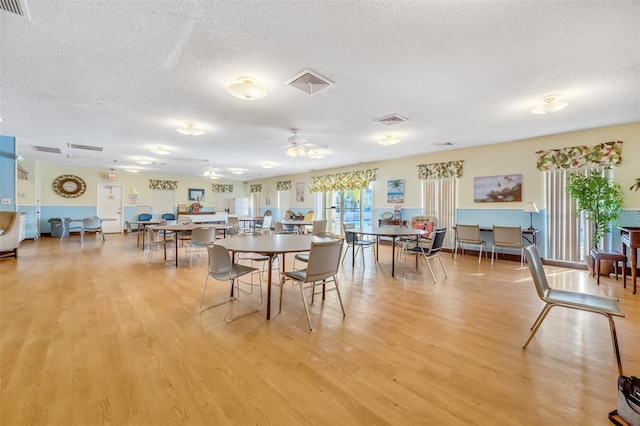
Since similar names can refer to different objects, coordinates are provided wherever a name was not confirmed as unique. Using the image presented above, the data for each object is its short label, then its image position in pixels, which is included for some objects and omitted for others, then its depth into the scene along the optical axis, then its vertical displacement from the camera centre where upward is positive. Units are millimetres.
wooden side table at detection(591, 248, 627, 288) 3986 -684
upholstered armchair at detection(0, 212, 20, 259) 5315 -320
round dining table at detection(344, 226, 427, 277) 4307 -321
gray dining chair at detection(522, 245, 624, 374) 1905 -669
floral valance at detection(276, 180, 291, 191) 11758 +1191
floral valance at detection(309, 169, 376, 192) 8727 +1086
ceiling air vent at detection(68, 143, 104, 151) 6332 +1576
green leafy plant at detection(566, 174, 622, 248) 4402 +212
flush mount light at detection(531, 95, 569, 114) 3434 +1355
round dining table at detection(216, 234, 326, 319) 2615 -335
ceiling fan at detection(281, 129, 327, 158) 5043 +1452
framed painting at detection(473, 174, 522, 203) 5801 +517
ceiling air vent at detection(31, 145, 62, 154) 6540 +1580
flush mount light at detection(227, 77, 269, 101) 2828 +1284
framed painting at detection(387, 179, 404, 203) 7859 +632
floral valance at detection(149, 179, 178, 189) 11523 +1247
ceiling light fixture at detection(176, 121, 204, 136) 4641 +1426
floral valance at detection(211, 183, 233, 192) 13281 +1245
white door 10484 +284
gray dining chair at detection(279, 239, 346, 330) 2518 -487
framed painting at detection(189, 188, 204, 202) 12570 +864
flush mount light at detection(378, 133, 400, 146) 5166 +1375
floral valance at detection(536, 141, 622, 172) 4668 +1007
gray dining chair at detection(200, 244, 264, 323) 2728 -556
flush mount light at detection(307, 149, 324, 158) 6550 +1458
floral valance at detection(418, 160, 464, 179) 6659 +1072
